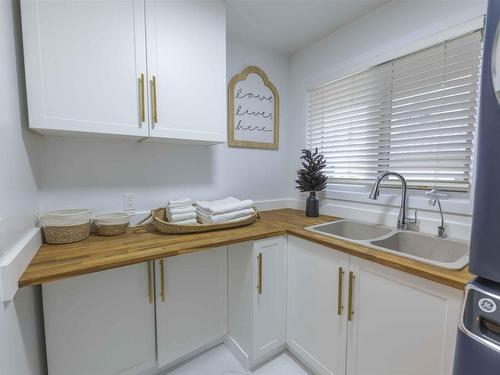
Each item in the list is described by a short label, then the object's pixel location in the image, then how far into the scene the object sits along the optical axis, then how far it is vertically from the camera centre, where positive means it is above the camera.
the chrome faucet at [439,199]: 1.19 -0.15
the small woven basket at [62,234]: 1.13 -0.31
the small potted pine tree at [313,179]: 1.81 -0.07
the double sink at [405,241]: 1.13 -0.39
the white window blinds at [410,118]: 1.21 +0.32
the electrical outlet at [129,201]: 1.46 -0.19
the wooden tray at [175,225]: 1.30 -0.32
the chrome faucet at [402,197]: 1.34 -0.16
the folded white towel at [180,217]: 1.38 -0.28
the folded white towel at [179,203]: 1.42 -0.20
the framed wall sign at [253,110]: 1.87 +0.49
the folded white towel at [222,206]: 1.42 -0.22
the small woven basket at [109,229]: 1.27 -0.32
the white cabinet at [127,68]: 1.00 +0.50
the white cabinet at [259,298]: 1.37 -0.77
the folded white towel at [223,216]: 1.41 -0.28
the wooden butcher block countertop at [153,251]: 0.83 -0.36
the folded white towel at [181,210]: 1.39 -0.24
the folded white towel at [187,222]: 1.37 -0.30
